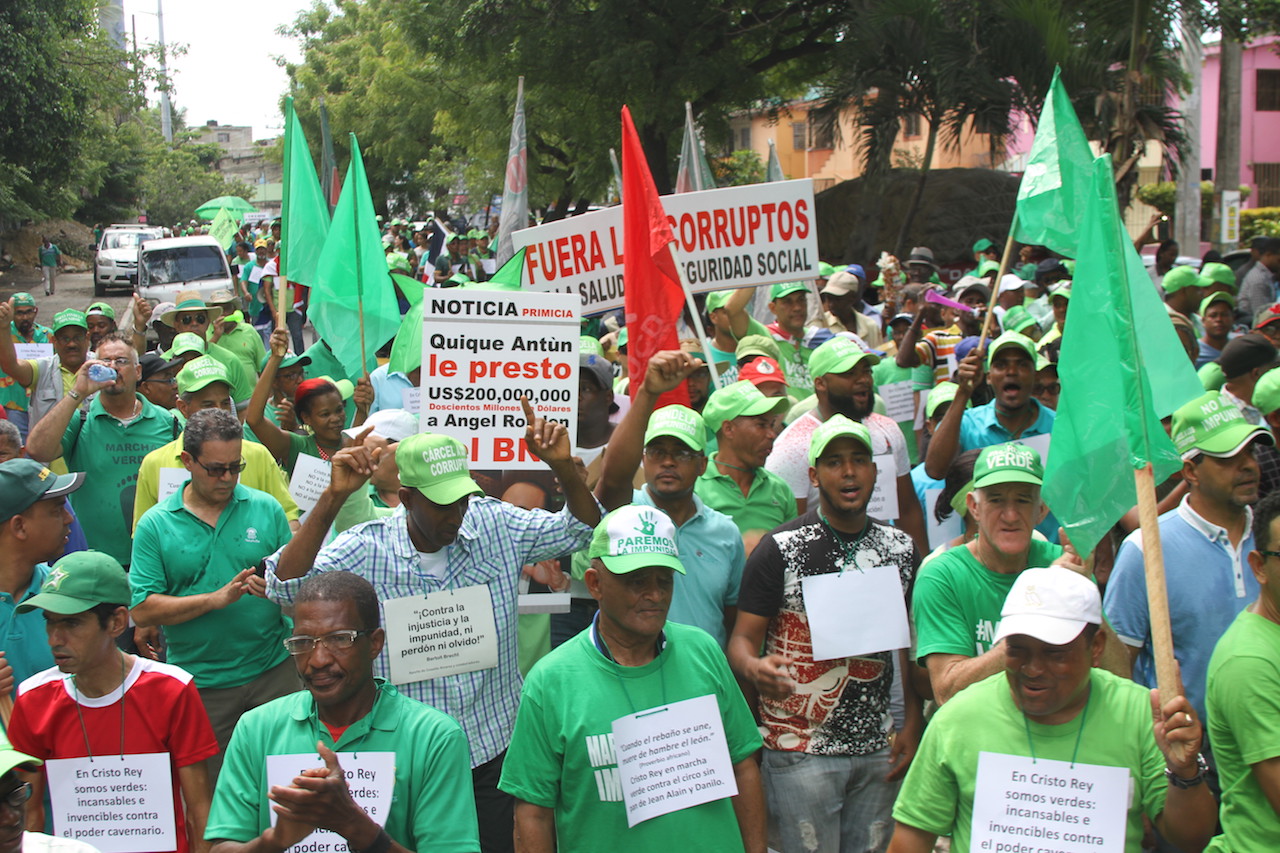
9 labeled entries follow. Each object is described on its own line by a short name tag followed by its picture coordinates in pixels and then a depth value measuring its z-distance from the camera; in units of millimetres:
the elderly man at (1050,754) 3055
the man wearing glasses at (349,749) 3189
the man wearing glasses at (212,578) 4879
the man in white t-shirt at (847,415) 5711
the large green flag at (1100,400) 3691
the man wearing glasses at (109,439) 6617
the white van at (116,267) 35375
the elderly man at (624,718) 3418
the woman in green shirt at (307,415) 6398
